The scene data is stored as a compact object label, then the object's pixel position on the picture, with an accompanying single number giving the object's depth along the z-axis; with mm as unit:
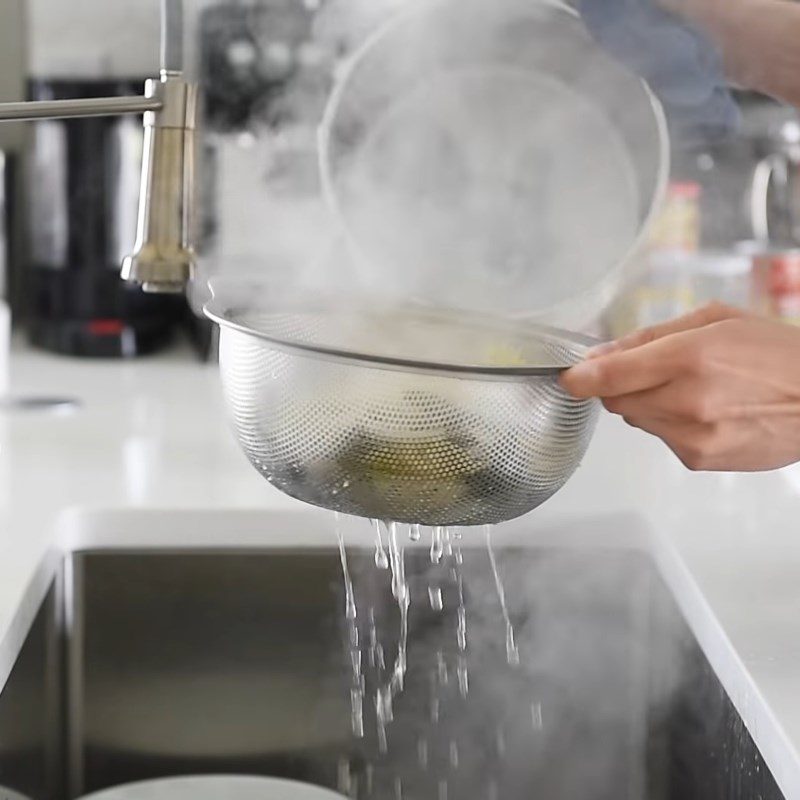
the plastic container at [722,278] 1807
